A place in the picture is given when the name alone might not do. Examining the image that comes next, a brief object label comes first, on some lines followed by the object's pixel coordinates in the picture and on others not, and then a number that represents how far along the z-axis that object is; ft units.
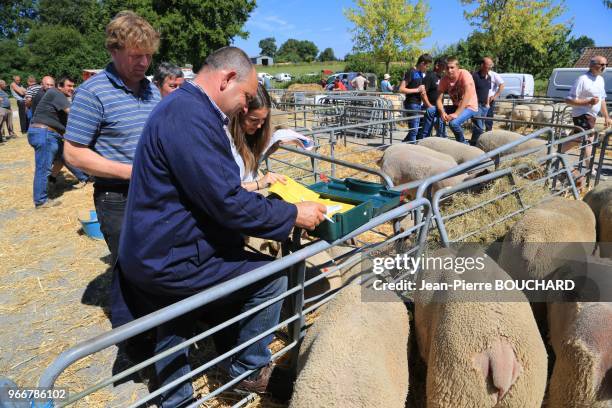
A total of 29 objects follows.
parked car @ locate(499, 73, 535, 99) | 65.87
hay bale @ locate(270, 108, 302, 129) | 37.19
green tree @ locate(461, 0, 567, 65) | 86.48
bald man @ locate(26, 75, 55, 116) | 26.96
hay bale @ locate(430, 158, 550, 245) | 13.20
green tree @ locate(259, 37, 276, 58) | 509.76
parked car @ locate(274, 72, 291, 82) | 182.21
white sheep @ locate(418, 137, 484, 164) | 20.49
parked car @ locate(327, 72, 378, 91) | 94.63
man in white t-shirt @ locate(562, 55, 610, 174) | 22.19
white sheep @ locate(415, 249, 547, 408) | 6.73
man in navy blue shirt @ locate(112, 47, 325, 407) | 5.58
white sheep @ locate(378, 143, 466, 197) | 17.84
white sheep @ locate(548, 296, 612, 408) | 6.84
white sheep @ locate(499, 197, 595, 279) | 9.70
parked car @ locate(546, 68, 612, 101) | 55.76
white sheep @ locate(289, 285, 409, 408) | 6.17
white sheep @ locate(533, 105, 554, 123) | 44.22
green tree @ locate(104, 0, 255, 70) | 109.60
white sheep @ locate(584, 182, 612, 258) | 11.63
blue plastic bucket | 17.98
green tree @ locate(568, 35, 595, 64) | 306.84
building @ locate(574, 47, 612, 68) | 111.75
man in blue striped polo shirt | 8.45
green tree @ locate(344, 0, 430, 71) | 99.71
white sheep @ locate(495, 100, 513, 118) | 50.24
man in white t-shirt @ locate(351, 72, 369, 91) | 70.33
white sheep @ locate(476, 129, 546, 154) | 22.49
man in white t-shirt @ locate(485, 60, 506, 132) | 32.69
